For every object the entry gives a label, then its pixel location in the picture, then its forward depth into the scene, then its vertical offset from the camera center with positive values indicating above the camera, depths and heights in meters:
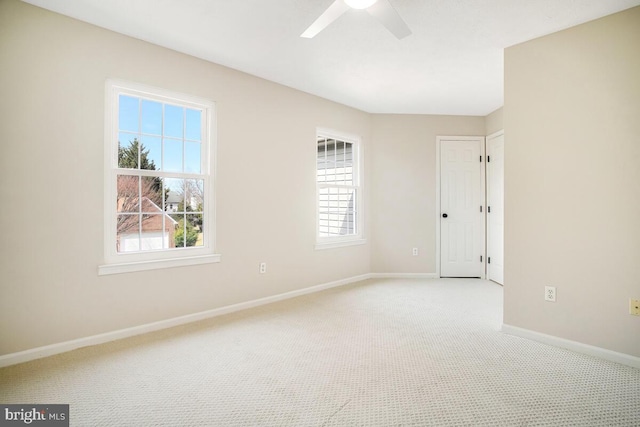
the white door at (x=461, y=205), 5.18 +0.16
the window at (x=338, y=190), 4.66 +0.36
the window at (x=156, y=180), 2.80 +0.32
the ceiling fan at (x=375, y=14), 1.93 +1.18
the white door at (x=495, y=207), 4.78 +0.12
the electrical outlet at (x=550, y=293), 2.70 -0.62
